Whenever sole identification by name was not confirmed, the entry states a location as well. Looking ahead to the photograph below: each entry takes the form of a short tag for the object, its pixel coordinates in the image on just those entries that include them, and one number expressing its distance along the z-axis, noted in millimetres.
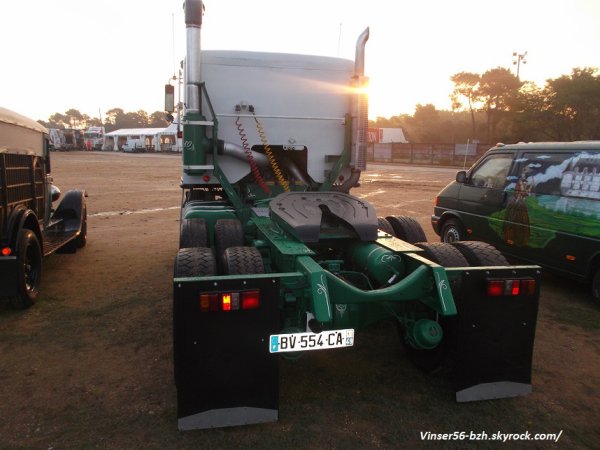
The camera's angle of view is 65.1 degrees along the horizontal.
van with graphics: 5543
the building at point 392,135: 60253
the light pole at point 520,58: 51594
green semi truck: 2947
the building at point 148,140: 59156
